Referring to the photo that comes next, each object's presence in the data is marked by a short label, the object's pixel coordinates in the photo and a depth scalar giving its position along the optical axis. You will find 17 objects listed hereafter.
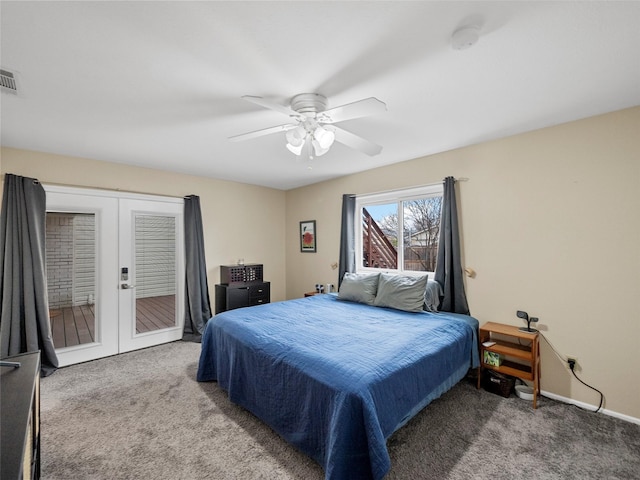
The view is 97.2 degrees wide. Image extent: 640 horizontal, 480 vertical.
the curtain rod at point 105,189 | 3.21
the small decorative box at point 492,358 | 2.61
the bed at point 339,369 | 1.53
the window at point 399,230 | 3.56
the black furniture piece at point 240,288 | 4.24
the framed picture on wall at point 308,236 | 4.95
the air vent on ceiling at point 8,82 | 1.71
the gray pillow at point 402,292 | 3.02
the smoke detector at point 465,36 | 1.38
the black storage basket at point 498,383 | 2.56
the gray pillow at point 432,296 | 3.08
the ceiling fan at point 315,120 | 1.76
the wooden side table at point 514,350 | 2.42
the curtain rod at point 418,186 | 3.16
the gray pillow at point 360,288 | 3.41
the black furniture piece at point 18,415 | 0.77
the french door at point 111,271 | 3.31
